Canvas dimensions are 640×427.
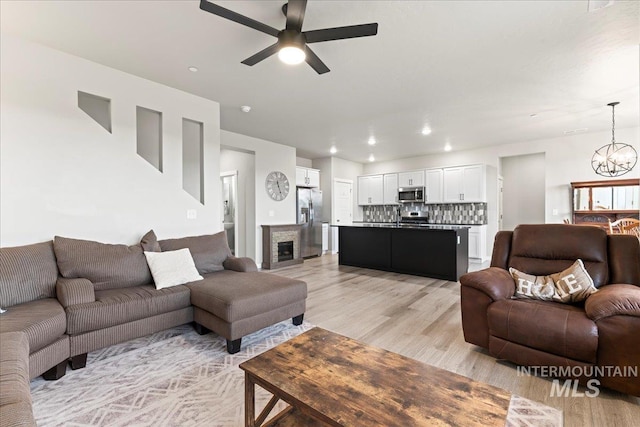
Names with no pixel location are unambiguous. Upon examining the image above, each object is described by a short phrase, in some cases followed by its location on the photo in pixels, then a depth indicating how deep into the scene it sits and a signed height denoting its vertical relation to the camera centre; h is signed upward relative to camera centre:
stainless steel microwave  7.74 +0.47
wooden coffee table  1.08 -0.79
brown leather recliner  1.80 -0.72
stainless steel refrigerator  7.07 -0.19
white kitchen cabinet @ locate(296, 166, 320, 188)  7.29 +0.93
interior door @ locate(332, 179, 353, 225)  8.41 +0.30
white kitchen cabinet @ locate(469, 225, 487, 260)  6.75 -0.74
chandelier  4.73 +0.89
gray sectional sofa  1.98 -0.73
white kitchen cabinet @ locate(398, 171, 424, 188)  7.79 +0.91
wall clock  6.29 +0.61
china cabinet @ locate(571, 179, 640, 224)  5.33 +0.21
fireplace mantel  5.99 -0.62
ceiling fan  1.91 +1.30
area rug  1.67 -1.22
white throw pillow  2.84 -0.58
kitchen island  4.86 -0.72
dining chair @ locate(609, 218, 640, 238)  4.22 -0.24
